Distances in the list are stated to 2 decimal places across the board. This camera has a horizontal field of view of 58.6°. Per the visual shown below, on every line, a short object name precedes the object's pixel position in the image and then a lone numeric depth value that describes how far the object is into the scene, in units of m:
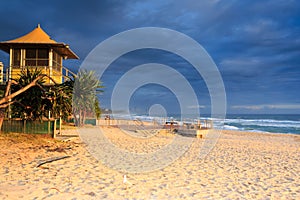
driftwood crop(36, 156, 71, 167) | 7.03
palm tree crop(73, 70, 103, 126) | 18.89
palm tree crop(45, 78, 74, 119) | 10.39
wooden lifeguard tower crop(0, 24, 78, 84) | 13.51
